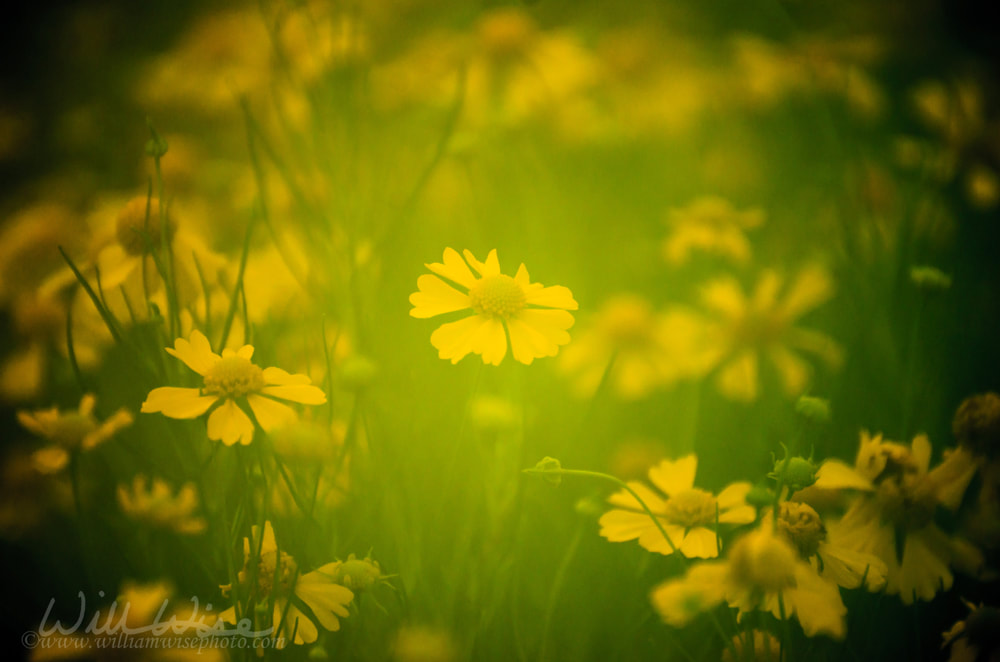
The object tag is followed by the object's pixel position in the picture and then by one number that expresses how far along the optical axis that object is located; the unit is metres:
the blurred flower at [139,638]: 0.45
